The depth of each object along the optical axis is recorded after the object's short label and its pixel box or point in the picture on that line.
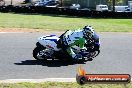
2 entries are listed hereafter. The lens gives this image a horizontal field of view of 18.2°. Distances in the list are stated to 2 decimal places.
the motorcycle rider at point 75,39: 12.64
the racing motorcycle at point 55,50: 12.78
